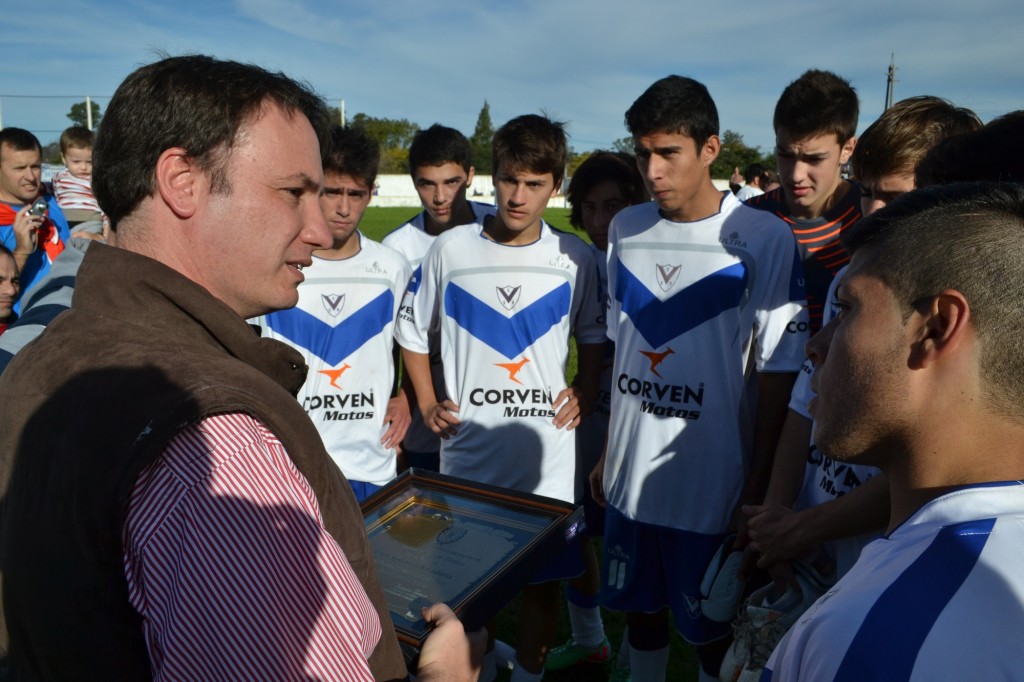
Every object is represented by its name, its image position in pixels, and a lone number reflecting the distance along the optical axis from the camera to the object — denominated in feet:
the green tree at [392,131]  284.92
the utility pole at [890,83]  143.64
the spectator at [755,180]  41.97
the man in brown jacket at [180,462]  2.96
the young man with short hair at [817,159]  12.07
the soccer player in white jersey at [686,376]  9.84
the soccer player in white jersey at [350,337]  11.61
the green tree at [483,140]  222.69
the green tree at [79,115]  138.72
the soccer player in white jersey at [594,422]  12.39
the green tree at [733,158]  157.17
